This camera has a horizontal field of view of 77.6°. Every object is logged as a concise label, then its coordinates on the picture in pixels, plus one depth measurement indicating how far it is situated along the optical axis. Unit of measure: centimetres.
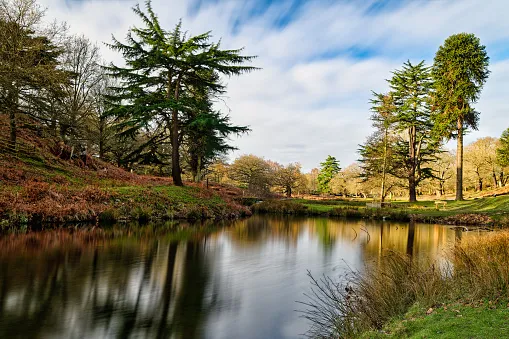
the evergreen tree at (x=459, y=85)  2861
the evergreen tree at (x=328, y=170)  7631
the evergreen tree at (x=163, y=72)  2117
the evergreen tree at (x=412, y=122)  3353
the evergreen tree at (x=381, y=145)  3297
